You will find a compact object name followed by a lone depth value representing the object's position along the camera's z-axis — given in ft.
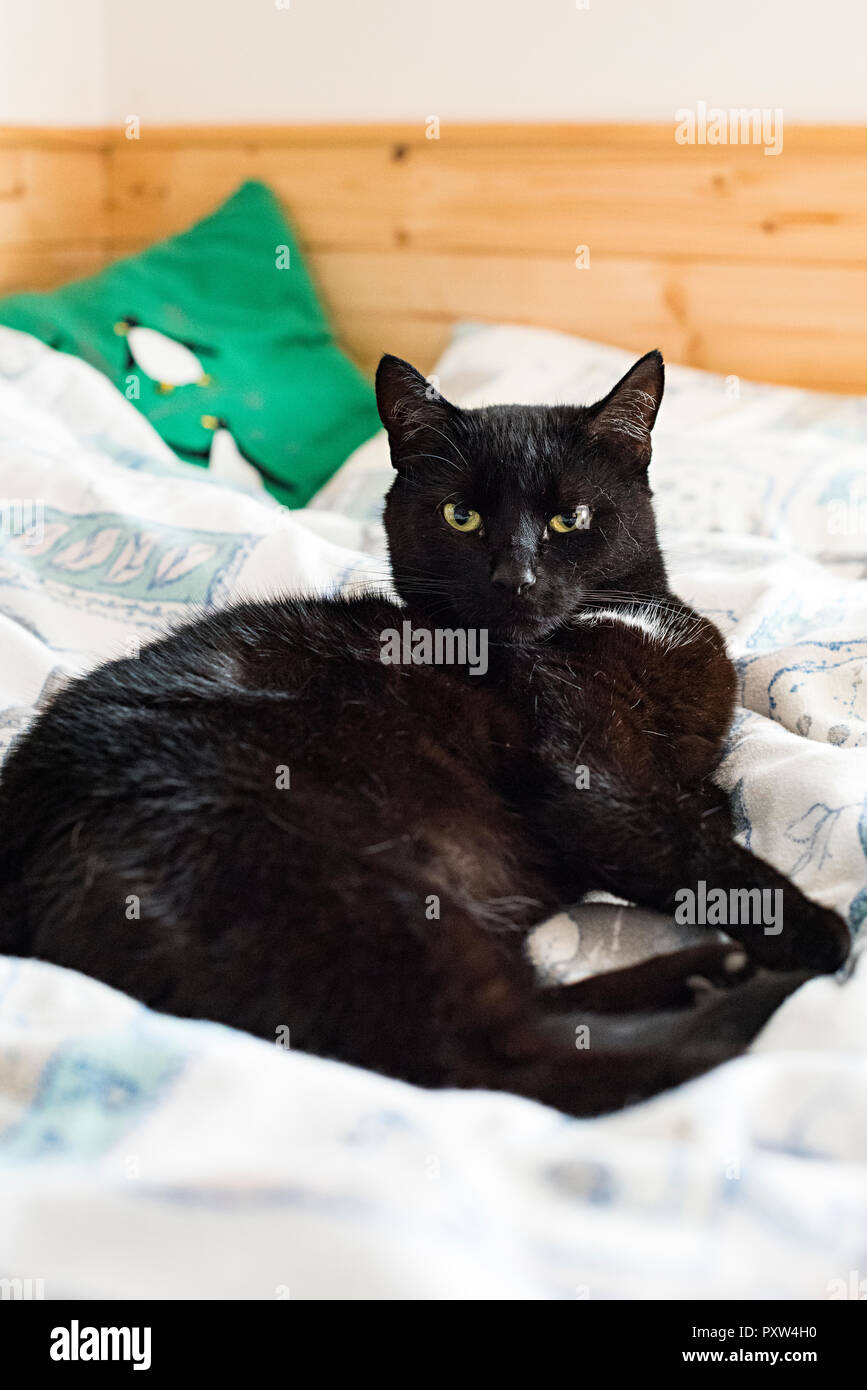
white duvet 2.07
